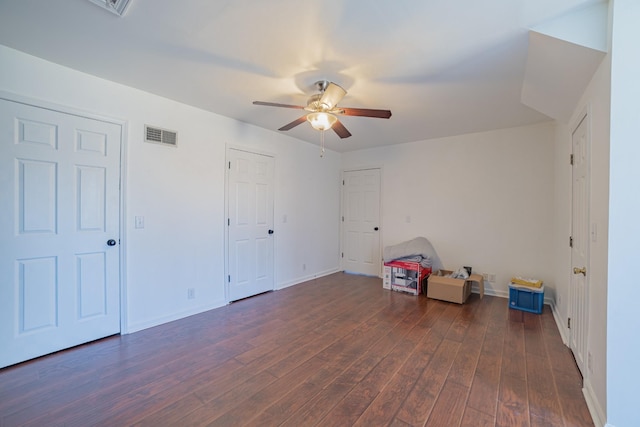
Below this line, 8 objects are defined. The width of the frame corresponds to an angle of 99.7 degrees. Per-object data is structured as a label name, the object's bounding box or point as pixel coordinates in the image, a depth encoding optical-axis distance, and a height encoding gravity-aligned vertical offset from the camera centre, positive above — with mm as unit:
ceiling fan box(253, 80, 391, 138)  2475 +988
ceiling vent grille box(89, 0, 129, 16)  1630 +1263
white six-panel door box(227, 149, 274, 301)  3793 -183
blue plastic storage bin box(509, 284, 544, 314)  3408 -1086
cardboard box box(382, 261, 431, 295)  4207 -1012
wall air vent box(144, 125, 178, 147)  2961 +852
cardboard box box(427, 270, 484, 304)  3750 -1061
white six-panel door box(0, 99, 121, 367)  2213 -184
